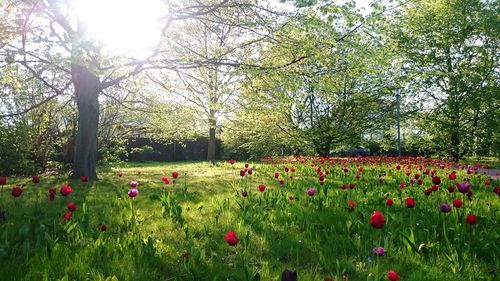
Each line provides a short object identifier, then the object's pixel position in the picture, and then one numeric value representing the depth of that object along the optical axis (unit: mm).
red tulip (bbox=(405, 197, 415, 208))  3643
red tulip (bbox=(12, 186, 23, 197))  3659
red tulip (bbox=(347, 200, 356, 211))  4186
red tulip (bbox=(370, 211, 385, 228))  2826
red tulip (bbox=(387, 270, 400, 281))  2026
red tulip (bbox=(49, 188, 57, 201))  4006
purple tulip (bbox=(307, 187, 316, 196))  4434
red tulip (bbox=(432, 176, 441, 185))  4252
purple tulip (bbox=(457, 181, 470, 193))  3697
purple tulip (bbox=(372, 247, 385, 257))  2679
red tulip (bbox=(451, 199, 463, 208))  3445
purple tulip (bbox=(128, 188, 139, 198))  3851
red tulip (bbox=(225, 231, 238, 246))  2559
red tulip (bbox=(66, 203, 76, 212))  3411
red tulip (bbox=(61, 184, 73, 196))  3705
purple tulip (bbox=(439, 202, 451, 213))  3402
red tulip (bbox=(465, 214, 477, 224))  3118
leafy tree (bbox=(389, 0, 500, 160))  19422
